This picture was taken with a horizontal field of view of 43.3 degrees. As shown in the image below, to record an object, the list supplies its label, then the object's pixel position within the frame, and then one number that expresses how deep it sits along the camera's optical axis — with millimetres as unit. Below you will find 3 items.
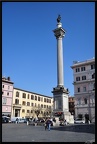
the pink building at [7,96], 40022
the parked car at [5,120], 32214
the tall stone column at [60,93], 19723
